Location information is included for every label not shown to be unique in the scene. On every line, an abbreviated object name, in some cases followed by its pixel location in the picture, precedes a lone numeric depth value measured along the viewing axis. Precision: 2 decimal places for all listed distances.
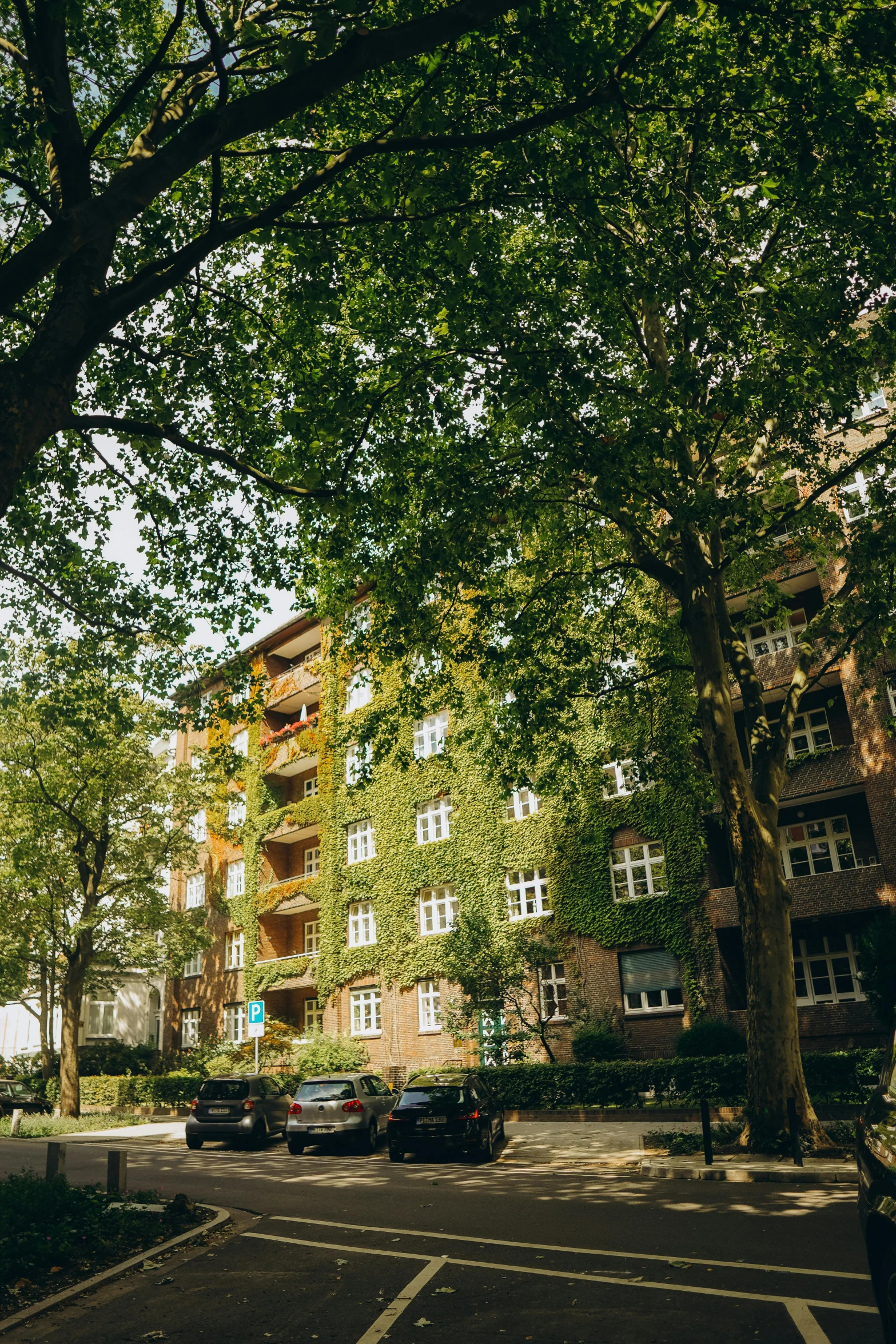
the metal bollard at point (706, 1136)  12.35
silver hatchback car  17.00
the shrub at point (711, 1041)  21.91
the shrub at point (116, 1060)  37.91
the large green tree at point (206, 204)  7.13
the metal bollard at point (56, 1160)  9.80
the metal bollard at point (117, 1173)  10.48
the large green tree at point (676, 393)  10.83
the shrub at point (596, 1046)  23.31
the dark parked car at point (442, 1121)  14.80
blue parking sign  22.36
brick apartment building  23.23
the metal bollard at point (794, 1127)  11.65
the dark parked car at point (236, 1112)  19.12
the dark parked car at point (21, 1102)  30.81
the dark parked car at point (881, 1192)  4.25
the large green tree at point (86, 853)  27.61
